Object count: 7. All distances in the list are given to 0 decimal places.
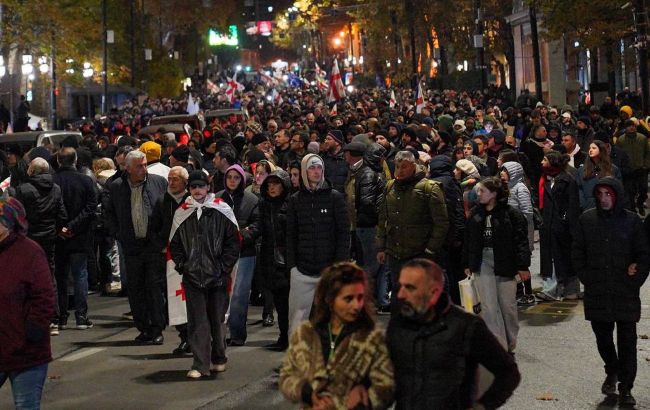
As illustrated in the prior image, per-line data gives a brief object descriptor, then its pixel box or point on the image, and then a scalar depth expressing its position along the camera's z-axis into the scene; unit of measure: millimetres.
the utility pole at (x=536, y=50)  45688
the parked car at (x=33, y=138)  26266
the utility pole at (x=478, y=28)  49875
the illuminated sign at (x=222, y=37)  137375
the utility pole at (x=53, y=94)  54181
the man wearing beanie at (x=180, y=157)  16391
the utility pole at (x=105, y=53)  60500
